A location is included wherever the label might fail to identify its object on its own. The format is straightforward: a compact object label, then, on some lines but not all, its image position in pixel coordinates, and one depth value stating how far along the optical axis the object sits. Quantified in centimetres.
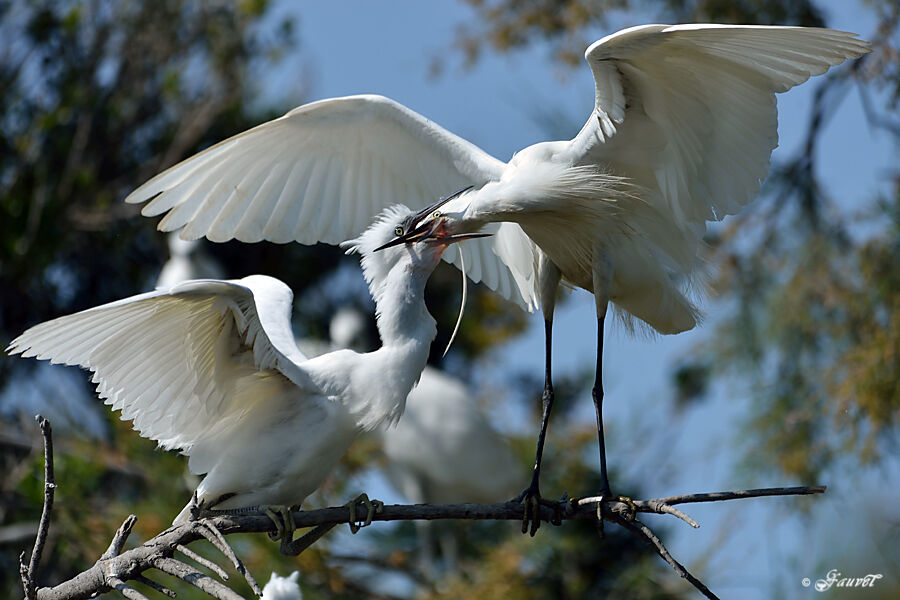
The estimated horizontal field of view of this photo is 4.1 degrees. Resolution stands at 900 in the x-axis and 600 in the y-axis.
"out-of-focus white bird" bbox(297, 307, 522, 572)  1855
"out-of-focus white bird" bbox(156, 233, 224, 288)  1692
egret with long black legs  1274
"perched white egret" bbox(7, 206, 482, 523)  1265
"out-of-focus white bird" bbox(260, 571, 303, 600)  1280
